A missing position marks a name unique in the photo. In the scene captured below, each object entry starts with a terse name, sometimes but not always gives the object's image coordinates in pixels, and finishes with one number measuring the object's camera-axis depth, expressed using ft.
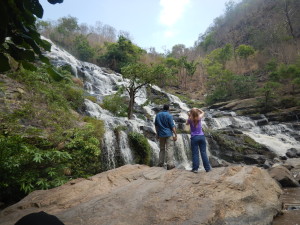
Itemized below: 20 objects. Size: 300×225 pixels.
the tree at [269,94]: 68.74
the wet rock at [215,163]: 37.62
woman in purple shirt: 17.38
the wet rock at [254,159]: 42.19
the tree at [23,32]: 4.40
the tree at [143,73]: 44.76
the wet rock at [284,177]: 25.12
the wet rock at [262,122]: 65.10
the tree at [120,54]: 111.24
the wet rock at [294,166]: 30.66
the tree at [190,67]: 116.37
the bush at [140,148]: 34.50
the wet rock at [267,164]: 37.32
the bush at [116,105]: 48.57
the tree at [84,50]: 118.32
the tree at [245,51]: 119.34
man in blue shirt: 19.20
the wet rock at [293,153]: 44.75
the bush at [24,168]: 15.43
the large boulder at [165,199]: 11.83
